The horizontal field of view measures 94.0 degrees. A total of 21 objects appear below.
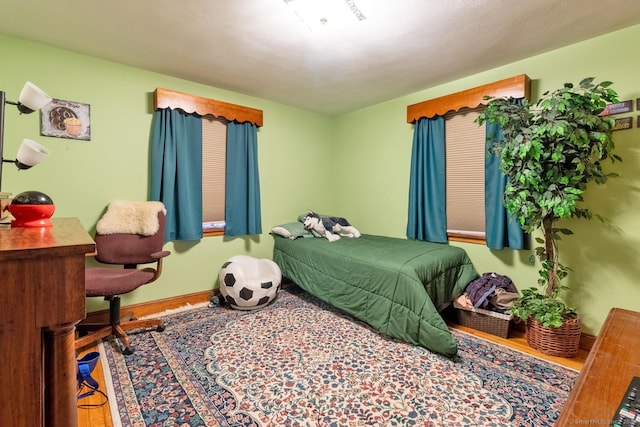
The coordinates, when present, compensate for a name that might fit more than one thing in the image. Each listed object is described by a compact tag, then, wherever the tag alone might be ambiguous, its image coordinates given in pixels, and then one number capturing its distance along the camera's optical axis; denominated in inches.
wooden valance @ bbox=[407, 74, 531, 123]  102.7
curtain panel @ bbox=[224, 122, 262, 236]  138.3
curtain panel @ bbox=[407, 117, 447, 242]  128.6
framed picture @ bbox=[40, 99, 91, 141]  98.9
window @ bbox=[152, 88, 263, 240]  125.0
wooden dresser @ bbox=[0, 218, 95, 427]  30.5
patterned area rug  63.7
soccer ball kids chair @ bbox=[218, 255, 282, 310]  117.4
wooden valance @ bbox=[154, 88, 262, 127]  116.6
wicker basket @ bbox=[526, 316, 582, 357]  86.0
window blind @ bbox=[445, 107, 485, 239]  118.7
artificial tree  80.1
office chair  88.4
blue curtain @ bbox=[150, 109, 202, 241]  117.8
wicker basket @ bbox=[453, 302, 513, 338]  99.1
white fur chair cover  104.5
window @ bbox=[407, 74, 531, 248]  114.6
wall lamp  53.8
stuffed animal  146.2
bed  88.8
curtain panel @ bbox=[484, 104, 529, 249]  105.3
